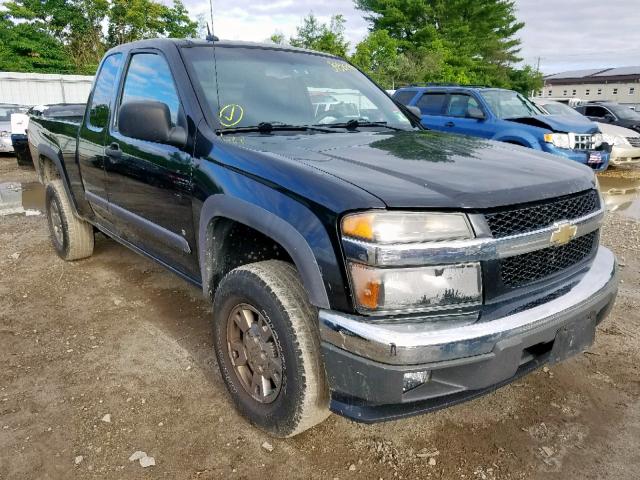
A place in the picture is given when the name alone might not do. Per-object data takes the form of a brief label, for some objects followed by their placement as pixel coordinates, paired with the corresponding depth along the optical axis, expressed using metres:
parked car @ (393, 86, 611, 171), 8.35
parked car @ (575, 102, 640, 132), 15.53
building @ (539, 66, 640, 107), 60.12
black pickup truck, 1.79
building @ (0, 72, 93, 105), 21.19
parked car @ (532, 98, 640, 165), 10.97
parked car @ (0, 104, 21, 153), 12.23
